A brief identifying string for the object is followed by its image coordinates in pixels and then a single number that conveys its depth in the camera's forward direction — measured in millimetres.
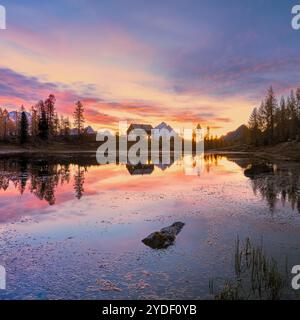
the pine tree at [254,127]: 92856
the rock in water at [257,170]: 32260
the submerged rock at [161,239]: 10427
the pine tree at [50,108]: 109569
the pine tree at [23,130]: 85650
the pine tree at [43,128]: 93441
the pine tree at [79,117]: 118402
